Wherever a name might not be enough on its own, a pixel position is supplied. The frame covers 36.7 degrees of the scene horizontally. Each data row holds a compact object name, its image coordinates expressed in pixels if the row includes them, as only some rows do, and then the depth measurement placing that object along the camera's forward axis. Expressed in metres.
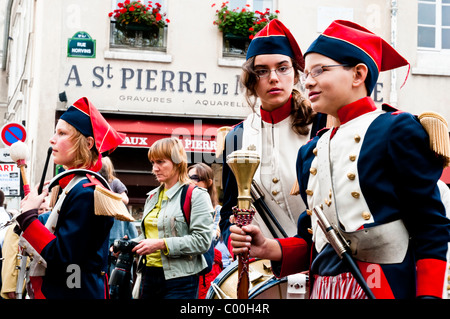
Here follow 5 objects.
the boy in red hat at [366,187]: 2.36
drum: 3.35
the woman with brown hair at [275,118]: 3.61
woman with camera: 5.09
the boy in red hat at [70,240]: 3.74
